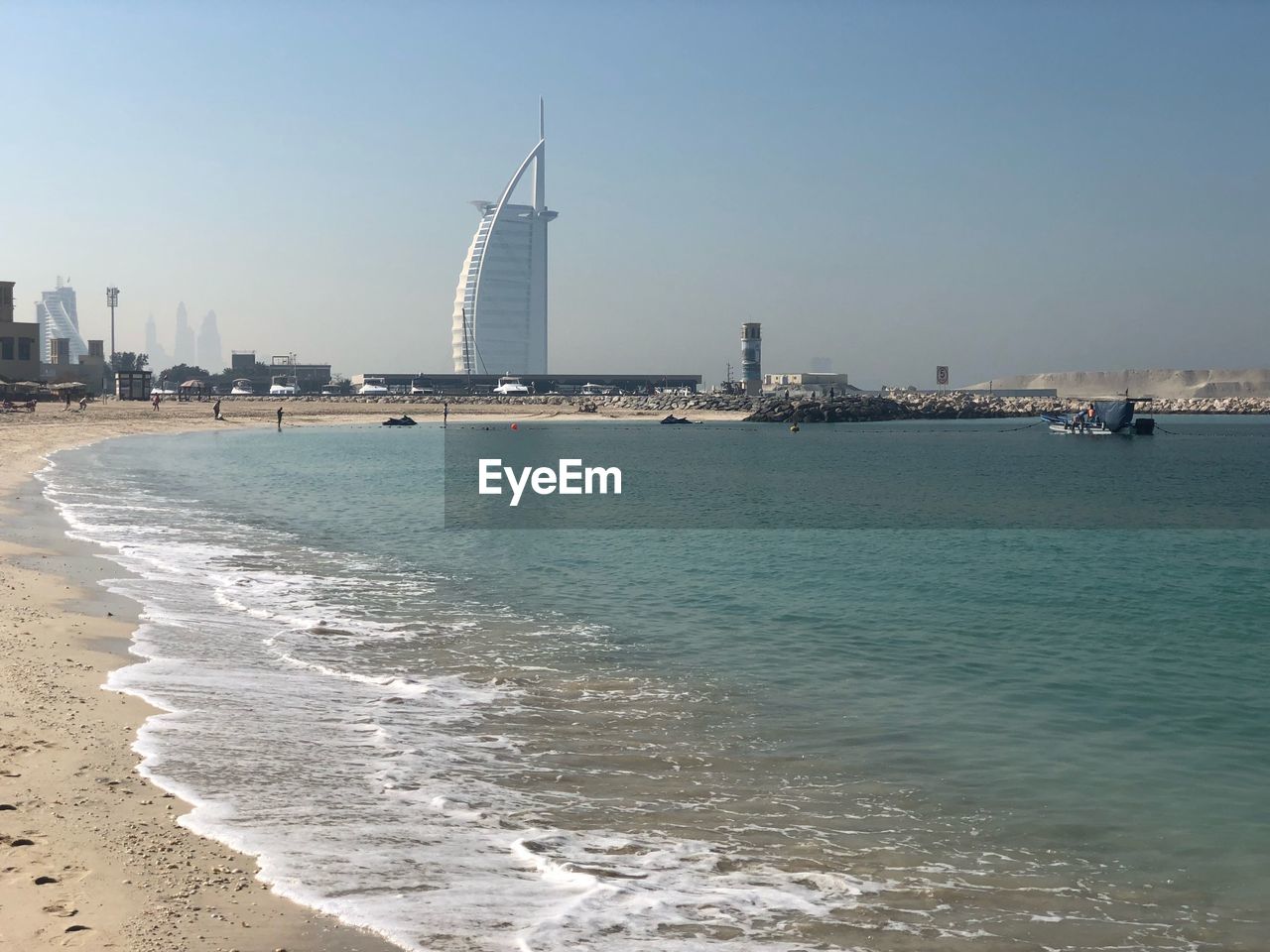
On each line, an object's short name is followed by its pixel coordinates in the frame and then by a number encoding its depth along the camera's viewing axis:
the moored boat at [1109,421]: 113.56
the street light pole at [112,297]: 181.75
